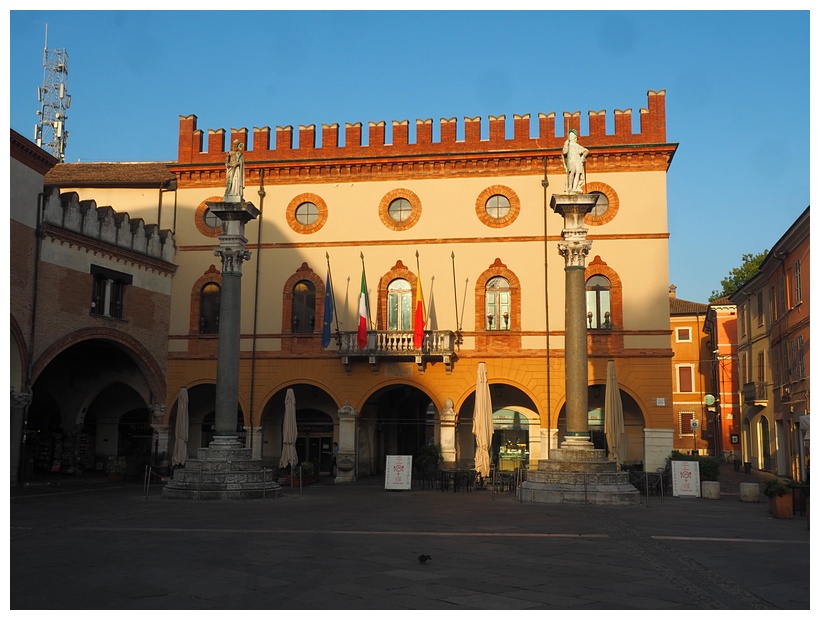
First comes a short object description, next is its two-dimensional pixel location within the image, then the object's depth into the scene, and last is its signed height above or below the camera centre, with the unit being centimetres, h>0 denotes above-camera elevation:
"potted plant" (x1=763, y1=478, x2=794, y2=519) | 1675 -181
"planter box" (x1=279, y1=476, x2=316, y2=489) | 2625 -244
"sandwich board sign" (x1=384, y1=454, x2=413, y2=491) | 2369 -187
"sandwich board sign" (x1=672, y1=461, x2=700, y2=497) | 2211 -192
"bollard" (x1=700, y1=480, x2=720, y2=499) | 2214 -210
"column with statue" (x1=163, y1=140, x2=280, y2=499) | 2020 +7
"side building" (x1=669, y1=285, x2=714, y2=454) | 5484 +197
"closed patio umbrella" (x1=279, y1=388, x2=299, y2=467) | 2575 -94
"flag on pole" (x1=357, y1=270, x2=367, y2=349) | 2866 +288
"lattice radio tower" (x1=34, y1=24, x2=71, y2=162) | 5322 +1852
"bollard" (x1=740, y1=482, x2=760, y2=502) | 2095 -204
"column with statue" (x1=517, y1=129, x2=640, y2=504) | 1894 +0
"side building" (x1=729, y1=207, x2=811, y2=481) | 2869 +219
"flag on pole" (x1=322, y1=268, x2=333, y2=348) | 2880 +321
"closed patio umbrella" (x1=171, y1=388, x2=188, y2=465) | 2698 -98
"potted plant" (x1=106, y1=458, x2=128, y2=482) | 2806 -227
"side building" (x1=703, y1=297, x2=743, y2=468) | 4838 +173
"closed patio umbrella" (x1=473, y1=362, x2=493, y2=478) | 2388 -48
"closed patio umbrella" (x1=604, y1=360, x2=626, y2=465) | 2369 -27
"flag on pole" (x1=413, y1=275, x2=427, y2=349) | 2817 +277
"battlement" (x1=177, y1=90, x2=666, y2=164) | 2912 +956
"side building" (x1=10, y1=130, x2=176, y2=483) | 2459 +249
